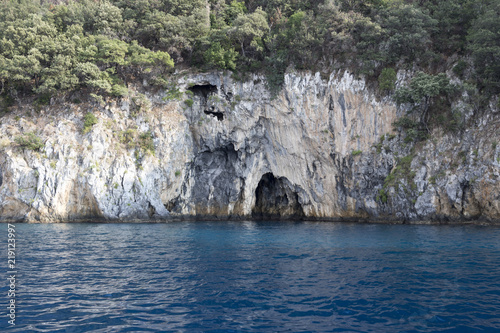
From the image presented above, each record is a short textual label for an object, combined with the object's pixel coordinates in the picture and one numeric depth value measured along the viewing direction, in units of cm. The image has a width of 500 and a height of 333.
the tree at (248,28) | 4112
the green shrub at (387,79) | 3703
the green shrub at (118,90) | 4066
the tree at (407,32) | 3644
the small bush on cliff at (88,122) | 3938
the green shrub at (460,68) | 3509
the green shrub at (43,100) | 4212
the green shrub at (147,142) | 4059
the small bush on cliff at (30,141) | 3731
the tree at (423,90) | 3338
